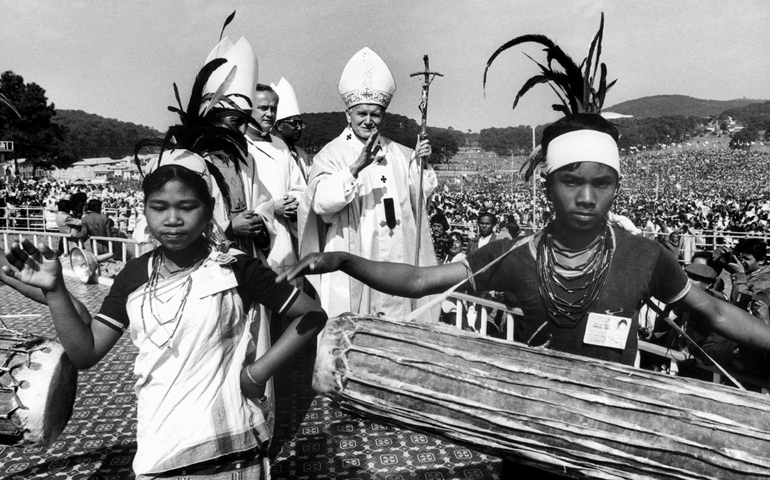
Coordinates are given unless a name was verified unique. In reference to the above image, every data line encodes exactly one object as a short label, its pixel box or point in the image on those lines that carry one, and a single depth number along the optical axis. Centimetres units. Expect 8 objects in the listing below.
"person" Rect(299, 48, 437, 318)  420
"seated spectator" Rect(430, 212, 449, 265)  796
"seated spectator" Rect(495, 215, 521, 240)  942
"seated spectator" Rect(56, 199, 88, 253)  880
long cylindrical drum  147
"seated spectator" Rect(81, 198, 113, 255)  1027
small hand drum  207
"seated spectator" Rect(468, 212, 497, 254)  825
